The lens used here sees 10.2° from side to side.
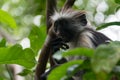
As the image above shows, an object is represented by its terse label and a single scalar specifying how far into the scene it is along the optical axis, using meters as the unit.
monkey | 7.19
